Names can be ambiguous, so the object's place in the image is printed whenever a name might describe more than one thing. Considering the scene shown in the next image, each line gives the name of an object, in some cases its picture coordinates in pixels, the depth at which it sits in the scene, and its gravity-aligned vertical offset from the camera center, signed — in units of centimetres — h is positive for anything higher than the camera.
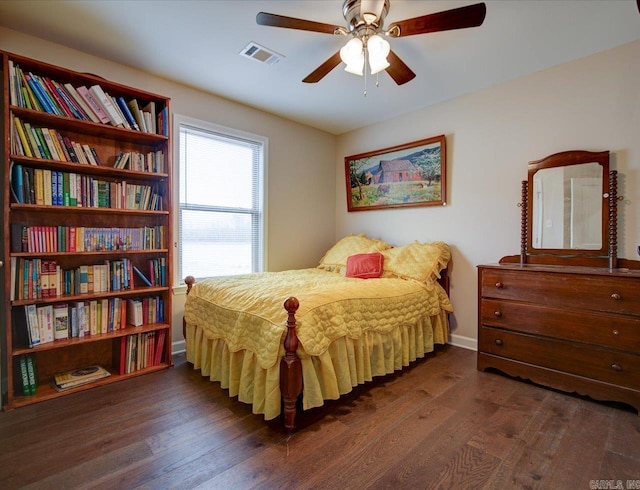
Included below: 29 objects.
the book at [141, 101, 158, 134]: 257 +102
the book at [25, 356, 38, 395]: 211 -90
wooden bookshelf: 204 +12
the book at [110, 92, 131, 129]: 237 +98
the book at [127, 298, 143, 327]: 255 -58
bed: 180 -59
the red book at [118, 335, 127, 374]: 244 -88
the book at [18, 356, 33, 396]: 210 -91
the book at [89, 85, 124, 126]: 229 +100
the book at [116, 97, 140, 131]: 244 +99
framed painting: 333 +72
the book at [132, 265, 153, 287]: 260 -30
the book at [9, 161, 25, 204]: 204 +37
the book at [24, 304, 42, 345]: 209 -55
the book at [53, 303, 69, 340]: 221 -56
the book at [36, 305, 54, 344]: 214 -56
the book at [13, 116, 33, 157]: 203 +68
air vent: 235 +142
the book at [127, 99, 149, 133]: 250 +100
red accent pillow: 305 -26
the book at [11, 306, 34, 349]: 217 -60
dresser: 197 -62
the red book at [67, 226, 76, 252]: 227 +0
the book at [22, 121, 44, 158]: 207 +66
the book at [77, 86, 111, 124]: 226 +99
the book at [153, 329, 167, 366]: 262 -88
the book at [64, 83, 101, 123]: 222 +98
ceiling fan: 163 +116
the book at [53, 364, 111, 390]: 220 -98
